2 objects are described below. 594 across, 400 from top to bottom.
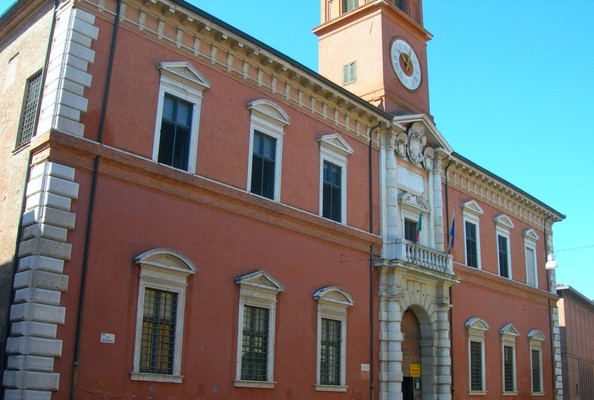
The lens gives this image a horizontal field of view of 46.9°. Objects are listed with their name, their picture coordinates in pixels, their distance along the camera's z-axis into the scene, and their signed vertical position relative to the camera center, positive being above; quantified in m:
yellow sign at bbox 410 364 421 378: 22.38 +0.50
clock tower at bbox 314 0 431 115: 24.80 +12.32
